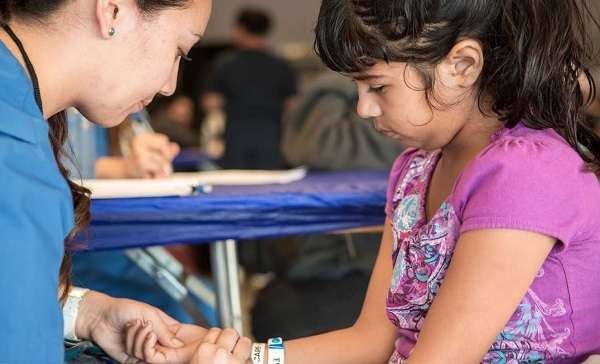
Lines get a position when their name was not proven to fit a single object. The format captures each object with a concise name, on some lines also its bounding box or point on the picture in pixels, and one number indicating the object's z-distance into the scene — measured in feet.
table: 6.04
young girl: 4.70
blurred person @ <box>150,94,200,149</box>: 19.49
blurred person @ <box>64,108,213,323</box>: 7.17
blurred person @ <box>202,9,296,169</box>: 17.05
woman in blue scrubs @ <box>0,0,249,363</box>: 4.06
